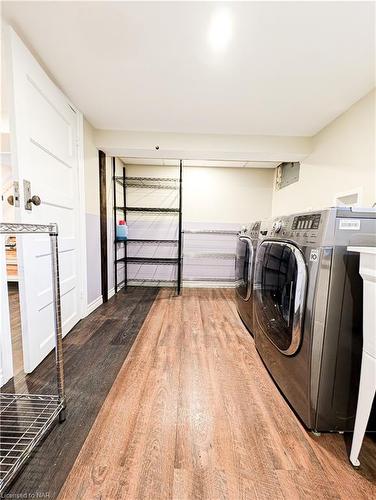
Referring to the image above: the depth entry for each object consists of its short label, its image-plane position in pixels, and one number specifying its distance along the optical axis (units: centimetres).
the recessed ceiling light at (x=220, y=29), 102
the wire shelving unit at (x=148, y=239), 321
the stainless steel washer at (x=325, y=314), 84
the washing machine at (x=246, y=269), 177
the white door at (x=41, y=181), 119
